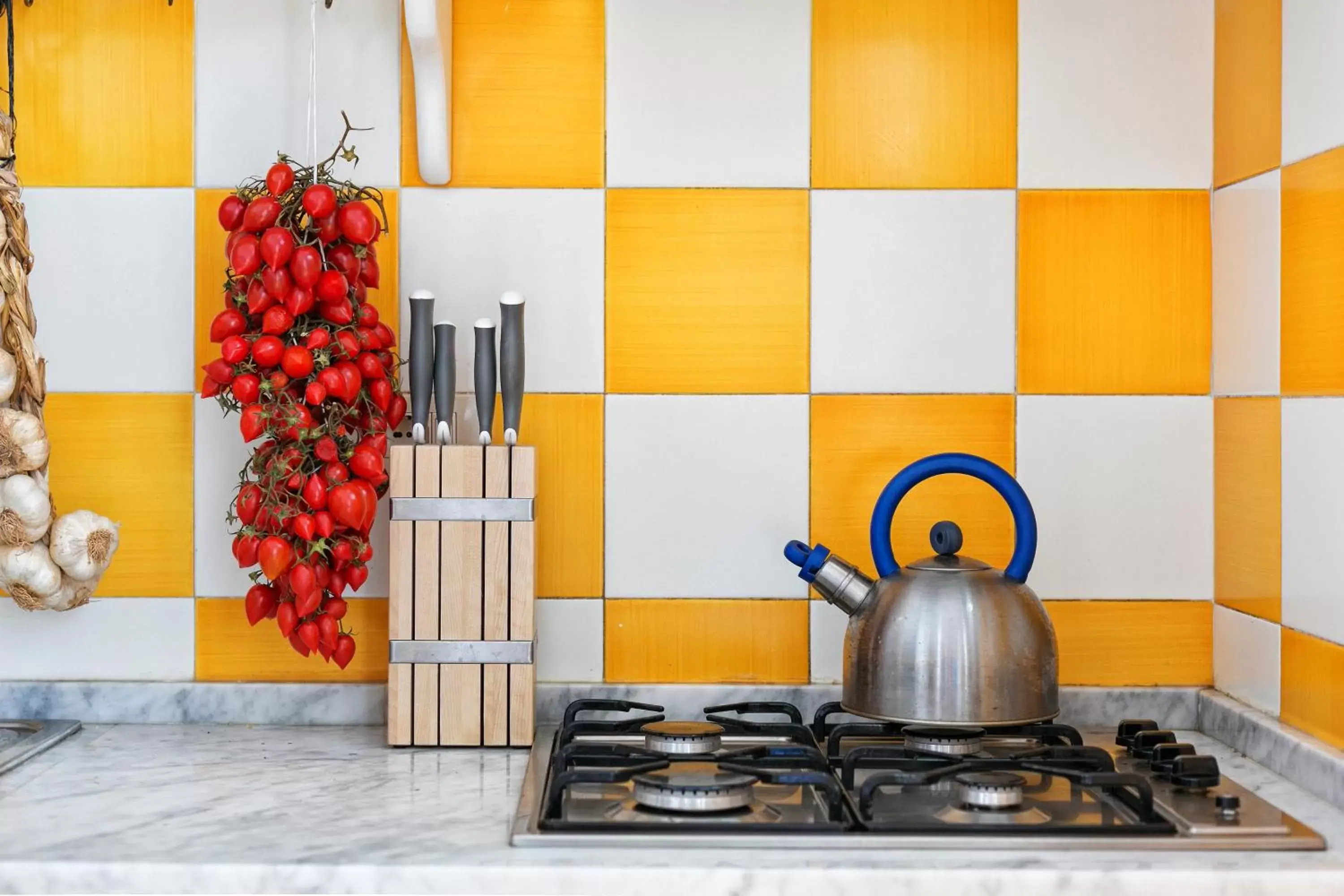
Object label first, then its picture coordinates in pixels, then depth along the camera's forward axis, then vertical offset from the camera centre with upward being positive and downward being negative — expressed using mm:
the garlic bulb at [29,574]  1382 -158
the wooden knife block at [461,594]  1372 -177
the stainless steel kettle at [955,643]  1276 -217
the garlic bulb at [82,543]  1400 -124
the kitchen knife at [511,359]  1388 +87
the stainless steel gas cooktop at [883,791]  1052 -337
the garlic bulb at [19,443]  1362 -10
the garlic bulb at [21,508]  1366 -82
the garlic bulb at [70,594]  1423 -187
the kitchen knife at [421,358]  1396 +89
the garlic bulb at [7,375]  1364 +67
